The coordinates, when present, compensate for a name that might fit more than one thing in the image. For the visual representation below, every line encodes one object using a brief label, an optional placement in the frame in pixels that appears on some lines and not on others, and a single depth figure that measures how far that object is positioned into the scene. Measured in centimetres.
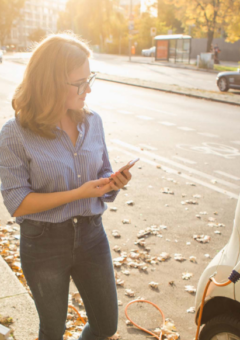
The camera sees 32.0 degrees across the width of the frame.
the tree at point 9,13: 8590
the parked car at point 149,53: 5579
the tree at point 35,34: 10740
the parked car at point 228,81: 1884
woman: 212
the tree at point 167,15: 7619
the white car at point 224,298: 218
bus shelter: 3819
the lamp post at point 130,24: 3916
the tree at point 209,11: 3781
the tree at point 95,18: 7111
